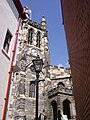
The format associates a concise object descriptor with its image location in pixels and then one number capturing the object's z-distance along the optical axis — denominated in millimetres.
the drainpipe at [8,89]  7086
